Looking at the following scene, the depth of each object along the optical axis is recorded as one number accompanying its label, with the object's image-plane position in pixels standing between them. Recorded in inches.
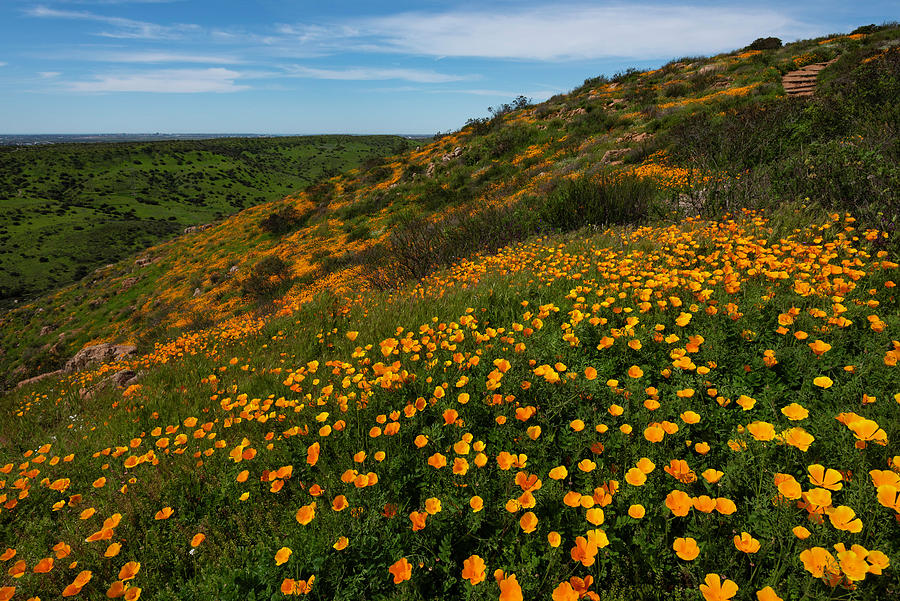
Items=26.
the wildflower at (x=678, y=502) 67.9
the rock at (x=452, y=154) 948.0
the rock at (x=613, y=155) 497.3
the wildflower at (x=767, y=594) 54.1
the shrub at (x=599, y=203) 291.9
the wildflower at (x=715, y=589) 55.3
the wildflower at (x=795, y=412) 76.3
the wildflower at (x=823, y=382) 85.4
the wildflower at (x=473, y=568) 65.3
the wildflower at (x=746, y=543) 59.4
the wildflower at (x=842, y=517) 57.5
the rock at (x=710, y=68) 792.0
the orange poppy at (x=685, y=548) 59.6
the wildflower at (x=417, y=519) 72.8
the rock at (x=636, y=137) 525.9
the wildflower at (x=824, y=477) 62.9
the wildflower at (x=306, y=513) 79.9
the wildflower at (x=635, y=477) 72.6
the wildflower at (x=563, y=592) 60.2
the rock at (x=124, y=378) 235.0
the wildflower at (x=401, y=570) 65.2
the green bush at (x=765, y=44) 886.9
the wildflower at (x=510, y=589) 60.1
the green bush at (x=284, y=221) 1026.7
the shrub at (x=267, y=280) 559.4
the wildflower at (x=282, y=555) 72.8
